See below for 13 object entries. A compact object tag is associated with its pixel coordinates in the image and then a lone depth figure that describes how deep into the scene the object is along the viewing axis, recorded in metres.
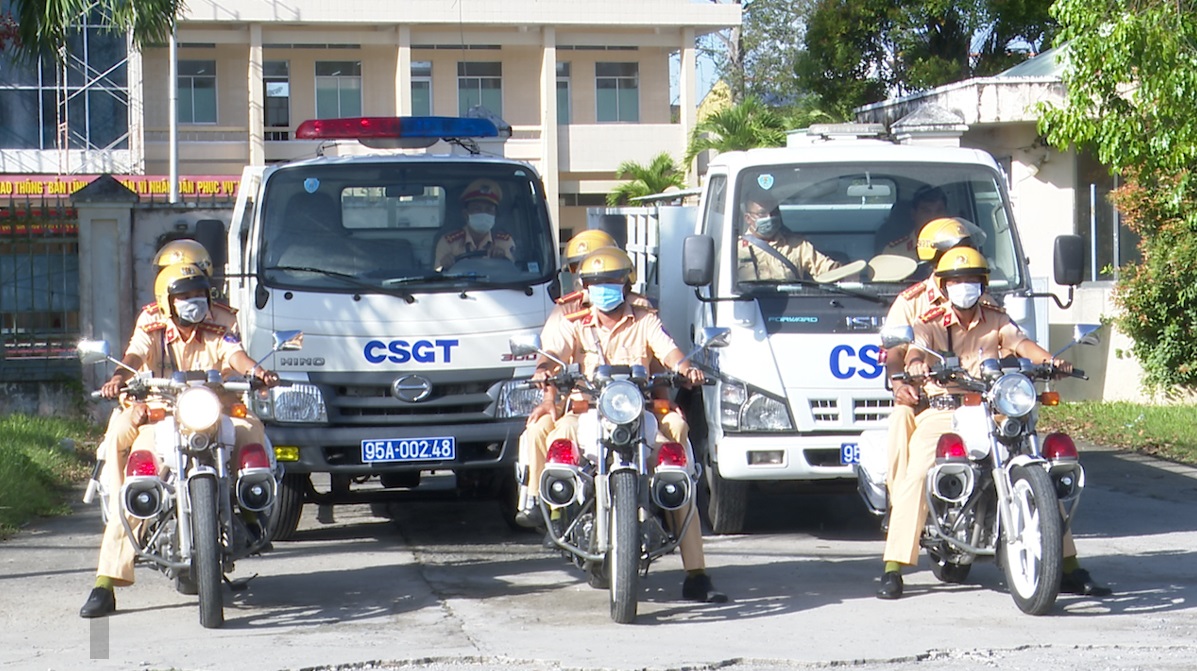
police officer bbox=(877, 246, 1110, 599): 15.25
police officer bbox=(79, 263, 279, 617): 14.79
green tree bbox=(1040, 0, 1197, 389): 24.81
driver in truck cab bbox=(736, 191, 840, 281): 18.95
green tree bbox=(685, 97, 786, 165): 60.25
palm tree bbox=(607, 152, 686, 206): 67.75
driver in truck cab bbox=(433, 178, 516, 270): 19.50
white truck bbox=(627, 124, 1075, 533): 18.28
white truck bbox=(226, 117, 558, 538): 18.42
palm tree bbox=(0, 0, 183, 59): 23.80
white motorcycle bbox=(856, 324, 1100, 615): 14.21
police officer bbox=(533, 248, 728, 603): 15.35
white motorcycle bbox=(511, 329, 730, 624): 14.27
